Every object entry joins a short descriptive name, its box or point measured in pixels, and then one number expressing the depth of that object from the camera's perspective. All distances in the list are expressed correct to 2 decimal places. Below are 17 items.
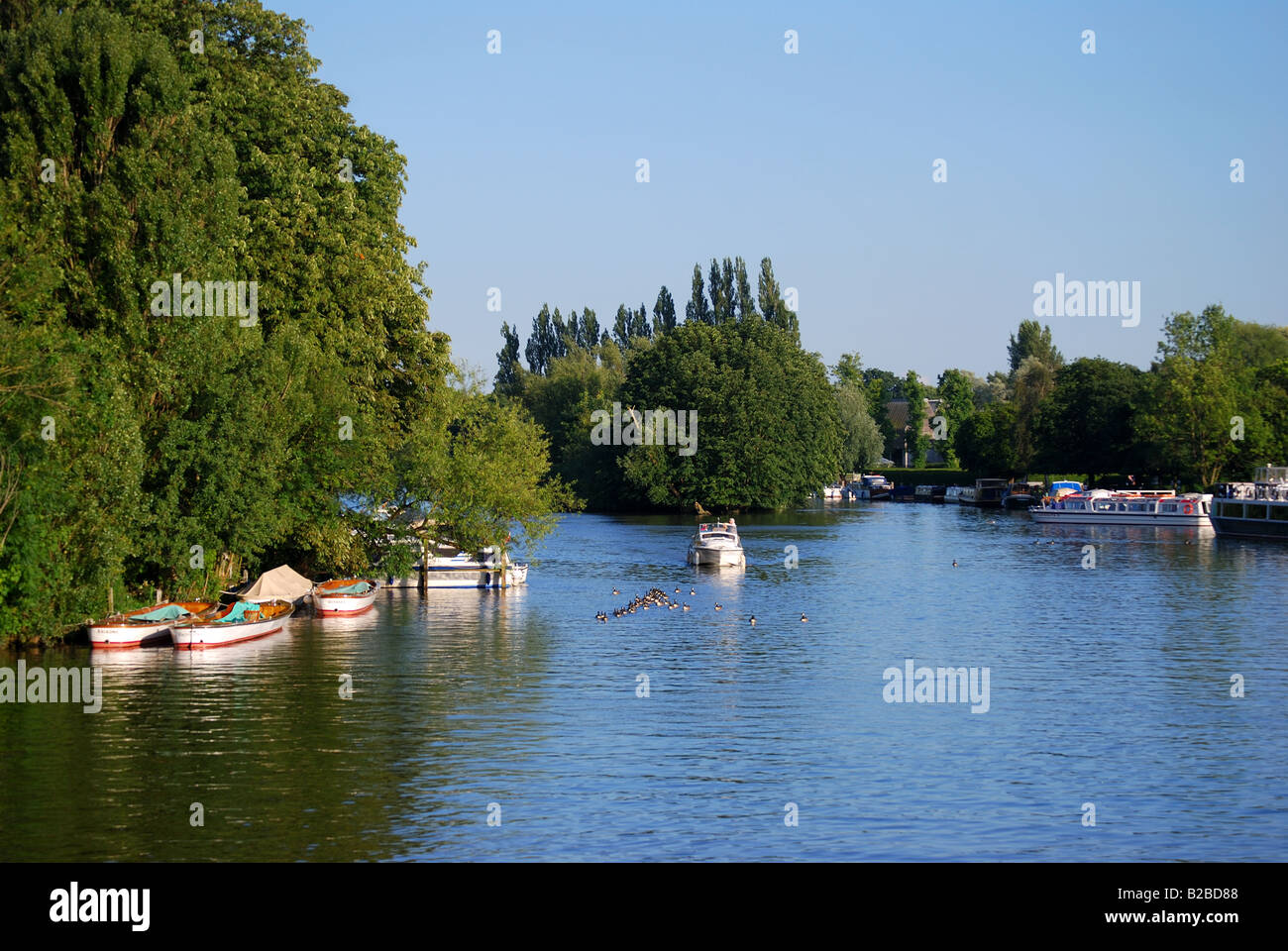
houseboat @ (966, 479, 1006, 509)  183.50
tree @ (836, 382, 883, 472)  190.50
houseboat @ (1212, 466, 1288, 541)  118.44
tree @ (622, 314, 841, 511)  147.50
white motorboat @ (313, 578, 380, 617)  59.16
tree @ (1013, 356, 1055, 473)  187.62
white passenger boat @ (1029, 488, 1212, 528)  135.38
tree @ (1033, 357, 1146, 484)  168.00
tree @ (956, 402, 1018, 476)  193.62
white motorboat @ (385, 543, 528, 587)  71.88
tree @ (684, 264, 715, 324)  198.74
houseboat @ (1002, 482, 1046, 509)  176.88
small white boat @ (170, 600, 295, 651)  47.97
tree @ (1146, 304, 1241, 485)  148.75
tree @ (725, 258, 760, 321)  194.25
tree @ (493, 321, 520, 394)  195.25
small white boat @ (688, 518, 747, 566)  85.56
